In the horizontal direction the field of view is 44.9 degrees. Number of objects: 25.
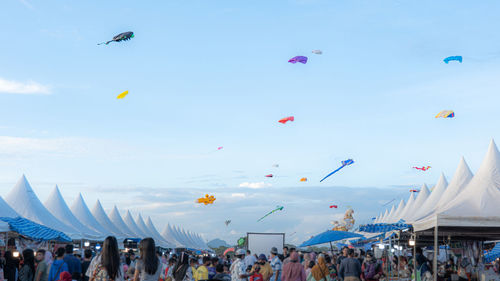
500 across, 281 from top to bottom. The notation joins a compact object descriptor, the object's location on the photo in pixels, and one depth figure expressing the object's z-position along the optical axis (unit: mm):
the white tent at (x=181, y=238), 103569
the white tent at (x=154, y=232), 68500
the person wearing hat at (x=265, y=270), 14805
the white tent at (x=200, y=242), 150750
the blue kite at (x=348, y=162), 24384
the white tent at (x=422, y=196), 48706
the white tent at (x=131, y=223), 75031
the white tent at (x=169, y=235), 92256
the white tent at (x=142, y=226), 79688
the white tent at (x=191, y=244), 117750
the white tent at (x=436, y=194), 22297
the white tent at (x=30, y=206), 32062
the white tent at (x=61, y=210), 40875
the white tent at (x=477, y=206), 14336
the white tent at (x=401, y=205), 68612
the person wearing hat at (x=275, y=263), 15909
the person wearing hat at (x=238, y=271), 15262
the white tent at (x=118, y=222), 63594
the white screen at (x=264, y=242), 29984
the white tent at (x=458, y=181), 24669
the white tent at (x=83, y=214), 47994
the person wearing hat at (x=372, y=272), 17172
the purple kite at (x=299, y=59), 22519
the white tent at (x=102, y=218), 56312
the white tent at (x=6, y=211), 23606
